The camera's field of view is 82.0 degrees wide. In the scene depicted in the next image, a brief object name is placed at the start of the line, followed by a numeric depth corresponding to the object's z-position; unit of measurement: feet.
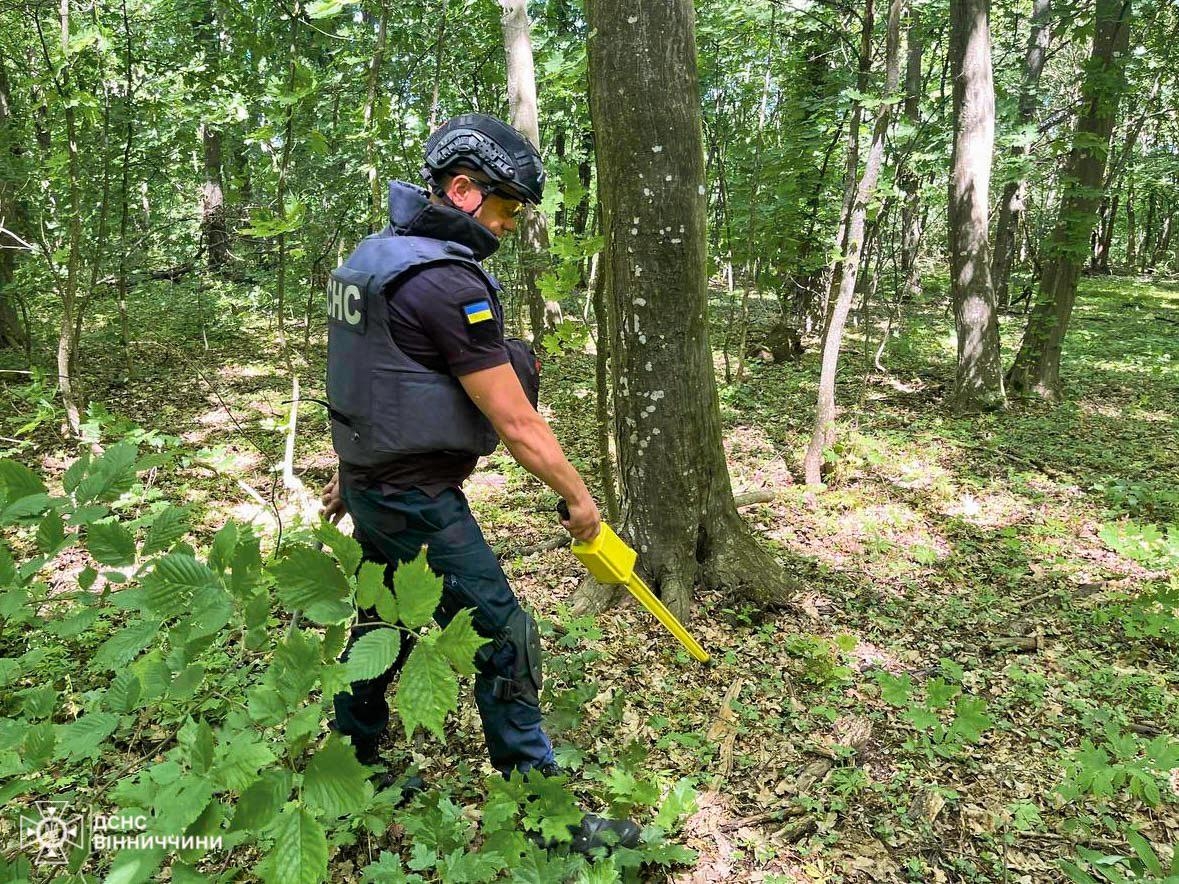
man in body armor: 6.70
